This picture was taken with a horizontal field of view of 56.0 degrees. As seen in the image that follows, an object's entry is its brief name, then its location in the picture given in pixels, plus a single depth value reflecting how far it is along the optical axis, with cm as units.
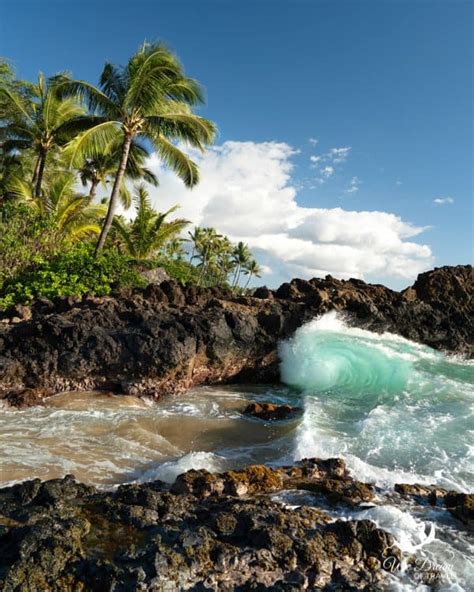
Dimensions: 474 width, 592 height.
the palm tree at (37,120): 1991
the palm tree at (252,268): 5380
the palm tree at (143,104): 1592
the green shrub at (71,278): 1325
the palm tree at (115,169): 1992
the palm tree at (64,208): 1882
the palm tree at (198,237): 4700
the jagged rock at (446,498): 486
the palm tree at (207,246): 4681
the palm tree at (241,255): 5229
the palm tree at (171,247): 3108
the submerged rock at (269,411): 877
